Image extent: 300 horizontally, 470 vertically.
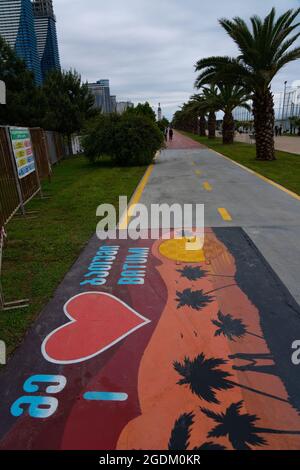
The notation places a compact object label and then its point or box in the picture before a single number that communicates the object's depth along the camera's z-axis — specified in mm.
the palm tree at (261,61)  17062
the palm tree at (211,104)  35031
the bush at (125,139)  19875
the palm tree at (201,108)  37062
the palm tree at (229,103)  33531
